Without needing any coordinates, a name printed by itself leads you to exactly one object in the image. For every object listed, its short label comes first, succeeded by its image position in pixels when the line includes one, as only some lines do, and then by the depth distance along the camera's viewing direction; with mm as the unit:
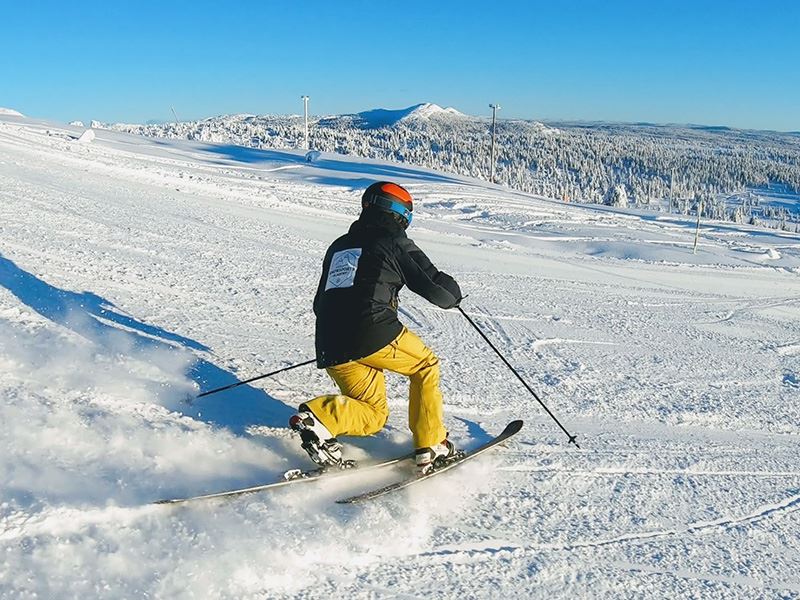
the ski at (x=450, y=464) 3193
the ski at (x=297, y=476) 3031
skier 3479
